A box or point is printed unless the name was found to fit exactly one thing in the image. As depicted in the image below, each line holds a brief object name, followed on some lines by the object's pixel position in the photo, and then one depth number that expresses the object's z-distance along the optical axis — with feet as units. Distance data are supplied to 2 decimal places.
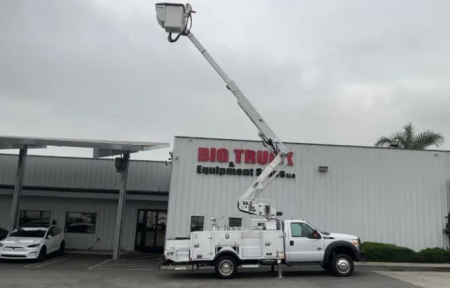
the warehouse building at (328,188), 63.36
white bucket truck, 43.04
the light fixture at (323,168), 64.90
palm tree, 88.58
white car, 54.08
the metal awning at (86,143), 58.23
